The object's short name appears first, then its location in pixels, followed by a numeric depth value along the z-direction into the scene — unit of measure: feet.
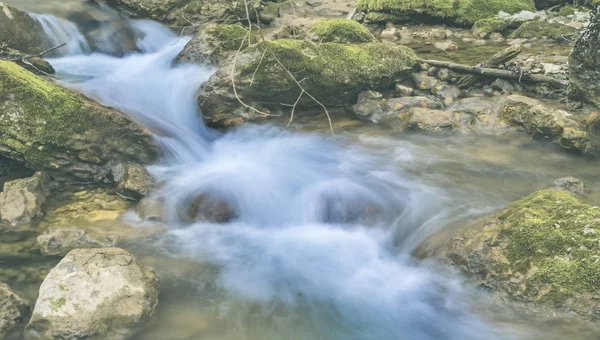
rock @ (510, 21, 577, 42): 37.18
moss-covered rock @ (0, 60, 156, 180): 18.76
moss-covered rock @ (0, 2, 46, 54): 29.01
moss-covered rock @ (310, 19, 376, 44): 31.50
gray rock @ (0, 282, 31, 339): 12.06
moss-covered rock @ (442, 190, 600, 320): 12.02
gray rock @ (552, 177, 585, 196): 17.80
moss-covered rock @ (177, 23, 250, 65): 29.94
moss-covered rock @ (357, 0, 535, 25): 43.83
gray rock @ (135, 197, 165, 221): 18.53
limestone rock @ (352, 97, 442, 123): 26.66
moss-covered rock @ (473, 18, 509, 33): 41.24
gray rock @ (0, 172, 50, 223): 17.37
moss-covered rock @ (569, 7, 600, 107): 18.80
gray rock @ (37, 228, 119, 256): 16.05
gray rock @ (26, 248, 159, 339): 11.86
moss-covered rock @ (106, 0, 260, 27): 41.04
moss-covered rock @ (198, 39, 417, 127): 24.98
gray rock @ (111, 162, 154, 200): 19.44
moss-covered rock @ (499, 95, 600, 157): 21.22
